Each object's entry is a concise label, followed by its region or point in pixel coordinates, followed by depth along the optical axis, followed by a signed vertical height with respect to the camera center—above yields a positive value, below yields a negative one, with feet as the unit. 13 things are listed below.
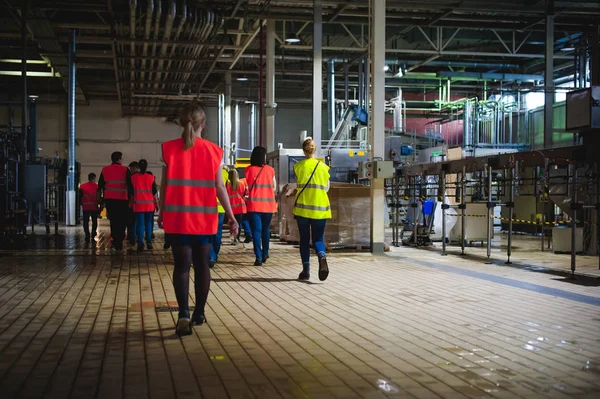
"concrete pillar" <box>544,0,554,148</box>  61.57 +10.10
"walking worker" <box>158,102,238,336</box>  16.90 -0.46
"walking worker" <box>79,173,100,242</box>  49.40 -1.25
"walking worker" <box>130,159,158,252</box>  40.52 -0.86
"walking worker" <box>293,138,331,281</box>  27.76 -0.82
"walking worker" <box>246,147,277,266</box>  32.32 -0.76
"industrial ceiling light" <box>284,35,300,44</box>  64.69 +14.01
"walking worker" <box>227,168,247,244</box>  46.84 -1.20
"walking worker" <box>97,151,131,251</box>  38.63 -0.20
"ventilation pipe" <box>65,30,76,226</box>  69.36 +4.96
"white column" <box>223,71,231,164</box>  85.00 +9.08
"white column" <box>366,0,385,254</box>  40.93 +4.63
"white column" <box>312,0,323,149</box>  53.01 +8.85
